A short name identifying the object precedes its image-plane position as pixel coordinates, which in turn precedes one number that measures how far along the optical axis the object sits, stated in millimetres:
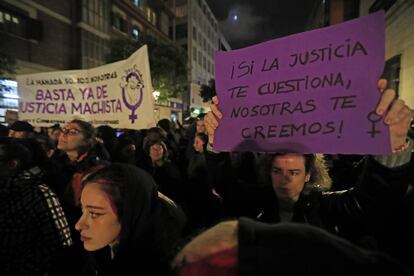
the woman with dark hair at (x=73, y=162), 2678
